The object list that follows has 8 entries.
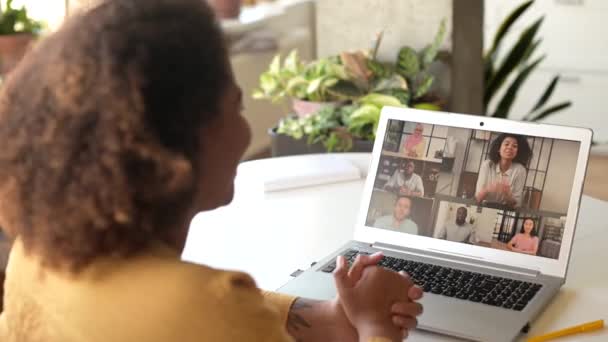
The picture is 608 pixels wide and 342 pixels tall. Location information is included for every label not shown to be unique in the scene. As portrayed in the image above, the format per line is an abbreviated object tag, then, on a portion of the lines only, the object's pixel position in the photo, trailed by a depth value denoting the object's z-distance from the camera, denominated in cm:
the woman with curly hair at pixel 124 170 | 83
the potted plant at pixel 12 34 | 326
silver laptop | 137
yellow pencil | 122
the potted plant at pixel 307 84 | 267
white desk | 135
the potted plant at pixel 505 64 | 336
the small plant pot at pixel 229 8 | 441
